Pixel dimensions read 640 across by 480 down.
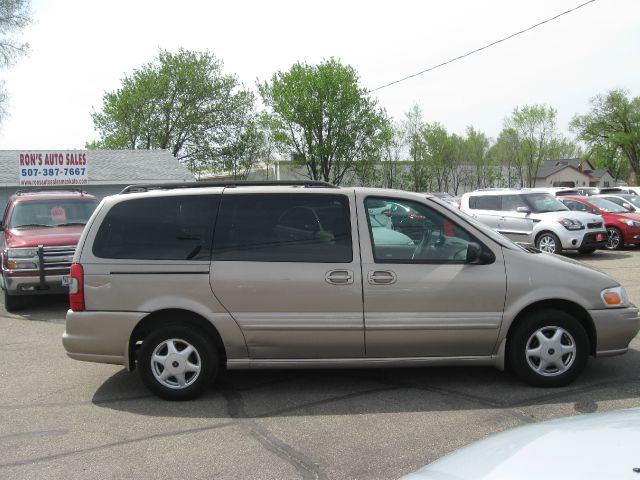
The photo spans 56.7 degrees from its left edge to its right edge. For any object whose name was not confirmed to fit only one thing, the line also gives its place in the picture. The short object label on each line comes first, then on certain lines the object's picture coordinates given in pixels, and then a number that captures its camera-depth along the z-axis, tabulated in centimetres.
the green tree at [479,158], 7431
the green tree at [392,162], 6028
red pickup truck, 926
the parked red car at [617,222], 1653
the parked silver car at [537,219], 1484
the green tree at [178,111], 4966
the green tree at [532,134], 7244
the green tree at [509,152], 7444
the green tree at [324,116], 5106
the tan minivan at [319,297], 490
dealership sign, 2278
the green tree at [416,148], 6125
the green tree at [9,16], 3114
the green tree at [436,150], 6306
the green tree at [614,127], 6788
